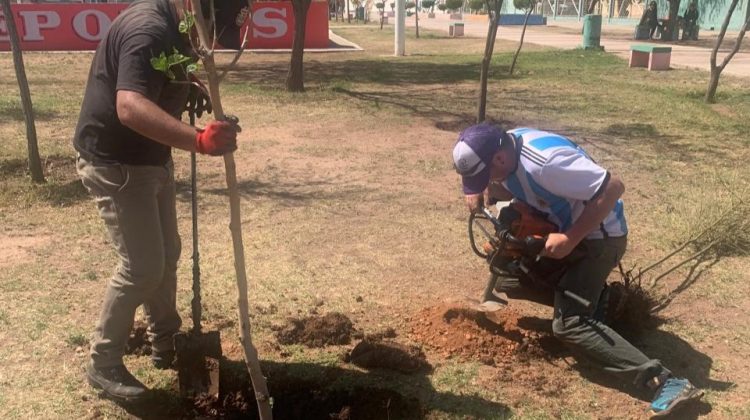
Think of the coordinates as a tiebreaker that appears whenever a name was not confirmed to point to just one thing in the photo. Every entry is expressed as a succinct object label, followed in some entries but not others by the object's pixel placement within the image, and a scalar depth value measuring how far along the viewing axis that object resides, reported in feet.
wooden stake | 7.30
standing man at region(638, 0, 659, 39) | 96.48
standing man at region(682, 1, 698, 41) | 93.22
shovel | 10.24
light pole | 67.22
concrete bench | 54.24
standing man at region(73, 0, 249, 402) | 7.94
